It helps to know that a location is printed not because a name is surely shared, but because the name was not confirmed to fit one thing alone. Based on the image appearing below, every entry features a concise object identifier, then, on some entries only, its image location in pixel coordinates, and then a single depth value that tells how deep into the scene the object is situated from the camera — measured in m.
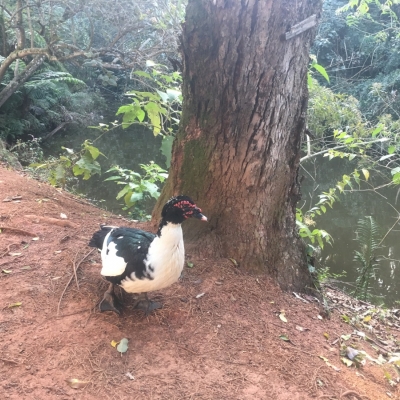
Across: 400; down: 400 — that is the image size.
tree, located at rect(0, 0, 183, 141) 6.20
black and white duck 2.47
